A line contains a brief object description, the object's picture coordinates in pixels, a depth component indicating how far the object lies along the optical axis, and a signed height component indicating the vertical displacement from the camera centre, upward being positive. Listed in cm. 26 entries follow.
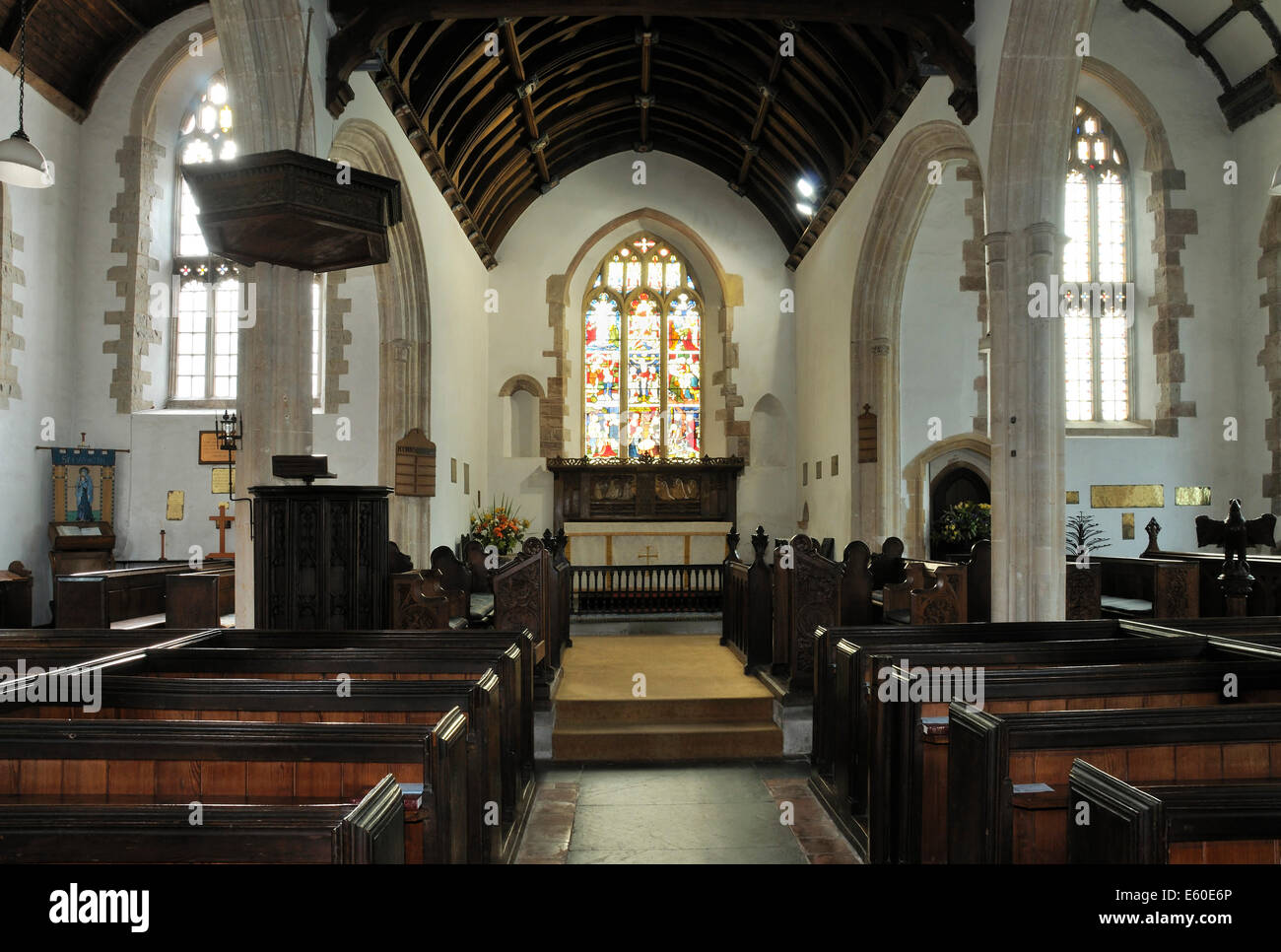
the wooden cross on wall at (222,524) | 927 -19
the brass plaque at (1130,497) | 998 +12
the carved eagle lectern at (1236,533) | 551 -20
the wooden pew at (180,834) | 147 -53
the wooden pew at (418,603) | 520 -56
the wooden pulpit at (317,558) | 466 -27
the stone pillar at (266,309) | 573 +126
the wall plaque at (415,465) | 905 +42
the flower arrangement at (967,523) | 981 -18
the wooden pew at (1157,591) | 674 -65
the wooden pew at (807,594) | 552 -53
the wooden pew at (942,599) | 611 -62
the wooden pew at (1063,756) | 223 -63
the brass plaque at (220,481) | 954 +26
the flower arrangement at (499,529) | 1156 -30
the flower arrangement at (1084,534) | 978 -29
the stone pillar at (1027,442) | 595 +44
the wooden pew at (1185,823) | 160 -56
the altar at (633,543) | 1206 -48
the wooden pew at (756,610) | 620 -72
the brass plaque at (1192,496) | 1001 +13
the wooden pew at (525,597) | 546 -55
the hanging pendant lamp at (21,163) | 539 +206
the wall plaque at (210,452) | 954 +56
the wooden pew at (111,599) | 598 -64
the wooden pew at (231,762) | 205 -60
